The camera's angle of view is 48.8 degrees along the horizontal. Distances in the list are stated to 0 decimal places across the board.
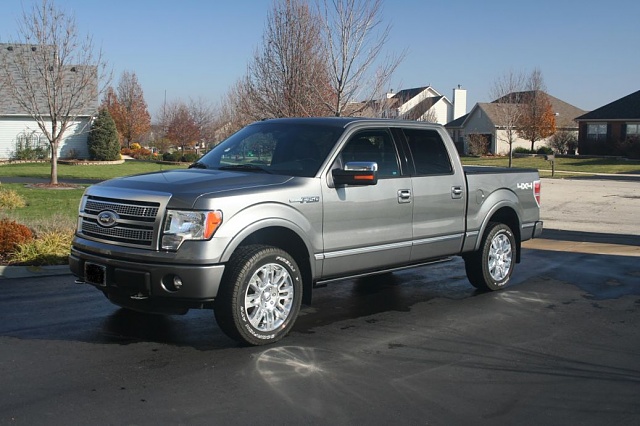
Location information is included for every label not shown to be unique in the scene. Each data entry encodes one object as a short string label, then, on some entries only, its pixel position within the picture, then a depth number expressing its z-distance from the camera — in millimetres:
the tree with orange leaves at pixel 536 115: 55200
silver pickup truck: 5773
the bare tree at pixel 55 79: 22453
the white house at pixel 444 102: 77562
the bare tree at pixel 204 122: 58438
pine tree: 39031
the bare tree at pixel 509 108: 50288
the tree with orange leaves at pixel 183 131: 52500
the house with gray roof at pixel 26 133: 39500
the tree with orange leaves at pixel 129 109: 55688
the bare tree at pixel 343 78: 17500
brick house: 58031
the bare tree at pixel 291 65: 19750
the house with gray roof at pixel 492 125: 70000
